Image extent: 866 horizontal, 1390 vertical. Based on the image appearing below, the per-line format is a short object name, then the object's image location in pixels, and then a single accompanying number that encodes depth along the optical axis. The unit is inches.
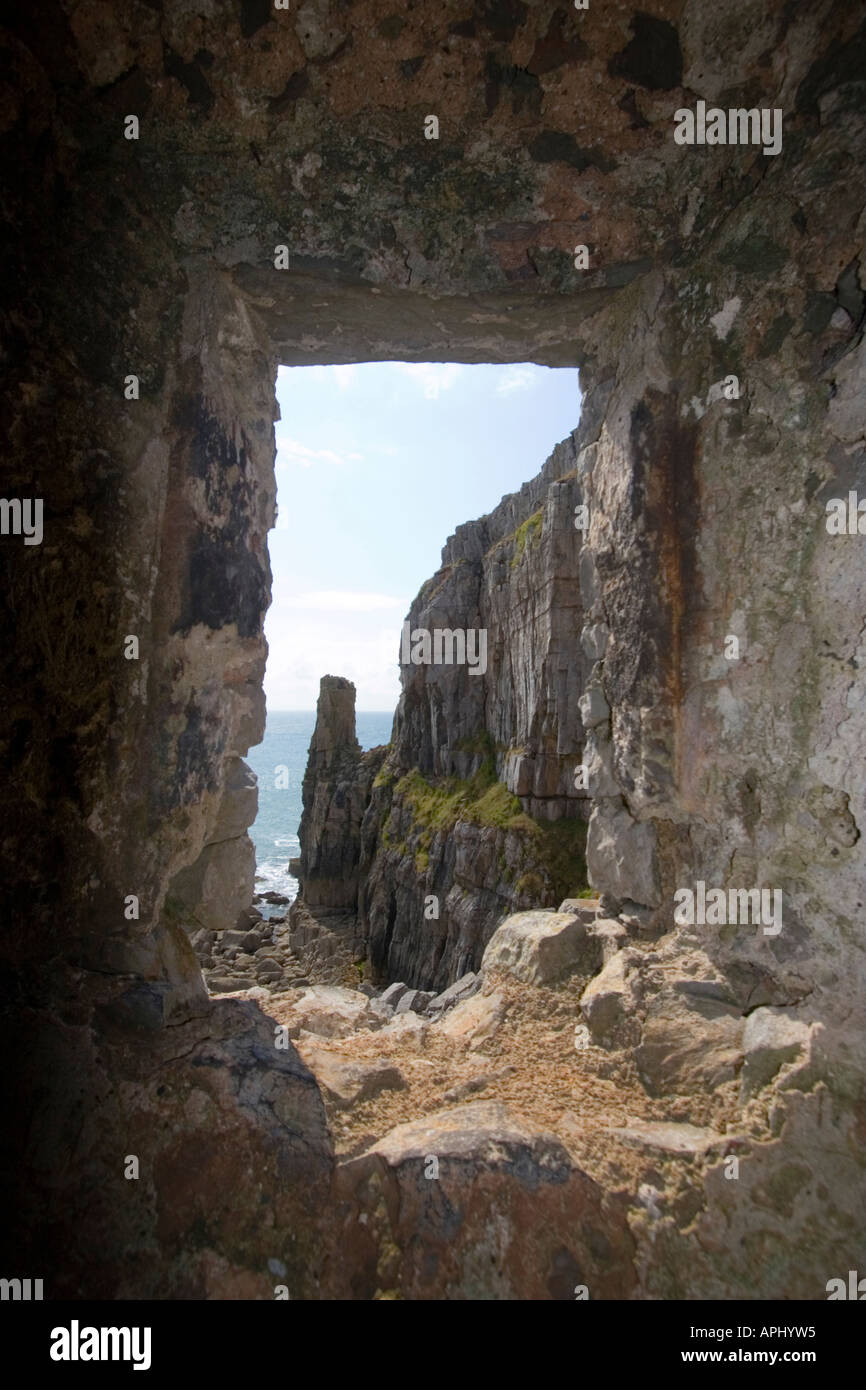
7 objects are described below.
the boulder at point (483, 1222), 99.3
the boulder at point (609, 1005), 139.8
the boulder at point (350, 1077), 124.8
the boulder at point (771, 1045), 114.8
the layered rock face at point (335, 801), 1482.5
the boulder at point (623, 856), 154.4
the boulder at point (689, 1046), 122.5
